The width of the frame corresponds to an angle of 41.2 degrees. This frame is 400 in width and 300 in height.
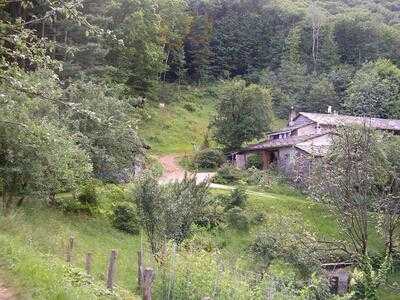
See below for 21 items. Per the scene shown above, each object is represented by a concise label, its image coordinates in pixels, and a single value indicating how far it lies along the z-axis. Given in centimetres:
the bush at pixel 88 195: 2339
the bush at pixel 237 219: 2697
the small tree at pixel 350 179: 1938
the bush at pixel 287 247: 1998
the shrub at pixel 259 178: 3444
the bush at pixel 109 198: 2409
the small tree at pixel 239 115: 4212
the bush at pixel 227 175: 3453
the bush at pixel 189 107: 5431
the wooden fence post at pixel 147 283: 1011
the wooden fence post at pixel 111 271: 1162
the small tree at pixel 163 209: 1753
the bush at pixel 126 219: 2344
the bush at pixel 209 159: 3978
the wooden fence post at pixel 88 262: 1381
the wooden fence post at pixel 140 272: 1453
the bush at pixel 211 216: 2564
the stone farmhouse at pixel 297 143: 3516
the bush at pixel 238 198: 2830
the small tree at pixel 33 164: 1605
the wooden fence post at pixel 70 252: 1480
